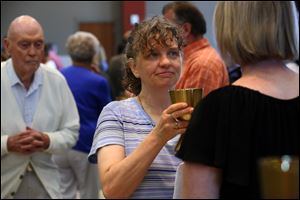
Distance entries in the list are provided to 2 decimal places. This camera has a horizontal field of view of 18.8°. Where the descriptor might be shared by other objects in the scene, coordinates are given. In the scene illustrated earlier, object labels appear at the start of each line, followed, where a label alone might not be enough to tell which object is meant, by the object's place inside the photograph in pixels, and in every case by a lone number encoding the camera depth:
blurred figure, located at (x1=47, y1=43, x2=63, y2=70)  11.24
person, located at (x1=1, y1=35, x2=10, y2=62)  7.45
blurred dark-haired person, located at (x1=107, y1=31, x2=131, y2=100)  8.45
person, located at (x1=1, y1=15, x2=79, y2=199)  4.70
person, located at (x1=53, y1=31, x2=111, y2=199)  6.80
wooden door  20.61
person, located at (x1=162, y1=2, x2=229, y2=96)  4.77
